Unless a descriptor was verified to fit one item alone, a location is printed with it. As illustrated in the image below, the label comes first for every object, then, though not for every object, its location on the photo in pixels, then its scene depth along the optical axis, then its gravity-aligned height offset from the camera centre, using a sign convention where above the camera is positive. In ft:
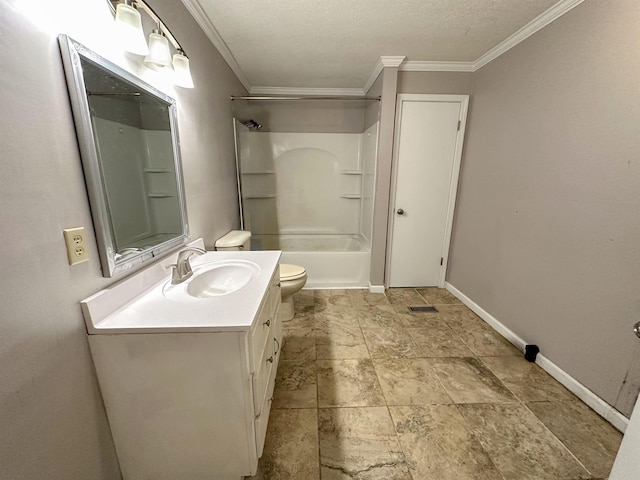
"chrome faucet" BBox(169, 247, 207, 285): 3.84 -1.35
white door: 8.05 +0.06
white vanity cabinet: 2.67 -2.46
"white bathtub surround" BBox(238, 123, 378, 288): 11.00 -0.23
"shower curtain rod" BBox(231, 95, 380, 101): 7.67 +2.82
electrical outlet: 2.44 -0.63
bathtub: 9.09 -3.00
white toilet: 6.35 -2.47
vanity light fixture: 2.74 +1.78
